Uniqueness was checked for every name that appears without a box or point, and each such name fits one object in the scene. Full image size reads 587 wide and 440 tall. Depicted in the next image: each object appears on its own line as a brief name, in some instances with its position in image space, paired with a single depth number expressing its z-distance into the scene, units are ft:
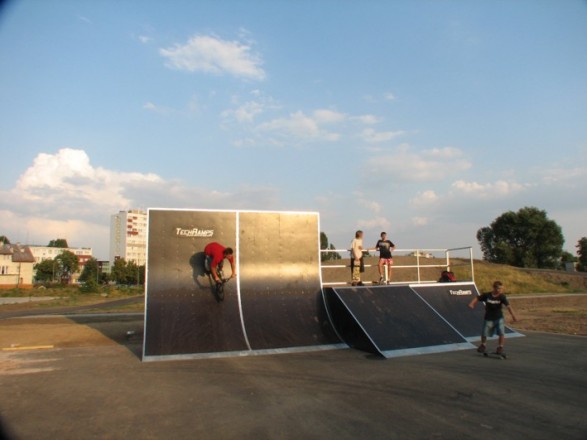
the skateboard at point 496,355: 29.56
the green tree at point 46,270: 352.26
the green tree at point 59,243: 647.56
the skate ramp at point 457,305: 39.19
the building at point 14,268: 312.71
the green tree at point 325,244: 227.16
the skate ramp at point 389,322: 31.89
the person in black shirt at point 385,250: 43.88
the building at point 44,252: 512.63
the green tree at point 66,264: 346.03
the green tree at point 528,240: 233.96
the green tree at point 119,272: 320.70
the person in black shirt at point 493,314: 31.48
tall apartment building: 552.82
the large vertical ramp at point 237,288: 31.83
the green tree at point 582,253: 276.62
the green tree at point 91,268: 362.12
